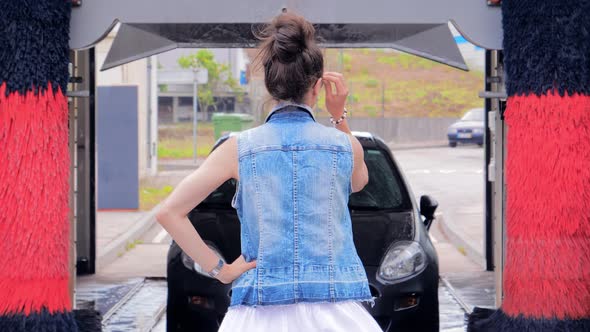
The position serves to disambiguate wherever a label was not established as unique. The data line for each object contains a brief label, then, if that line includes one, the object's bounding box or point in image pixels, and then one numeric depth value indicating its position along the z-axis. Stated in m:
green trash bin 28.69
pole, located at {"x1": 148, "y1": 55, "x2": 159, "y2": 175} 23.03
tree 49.59
